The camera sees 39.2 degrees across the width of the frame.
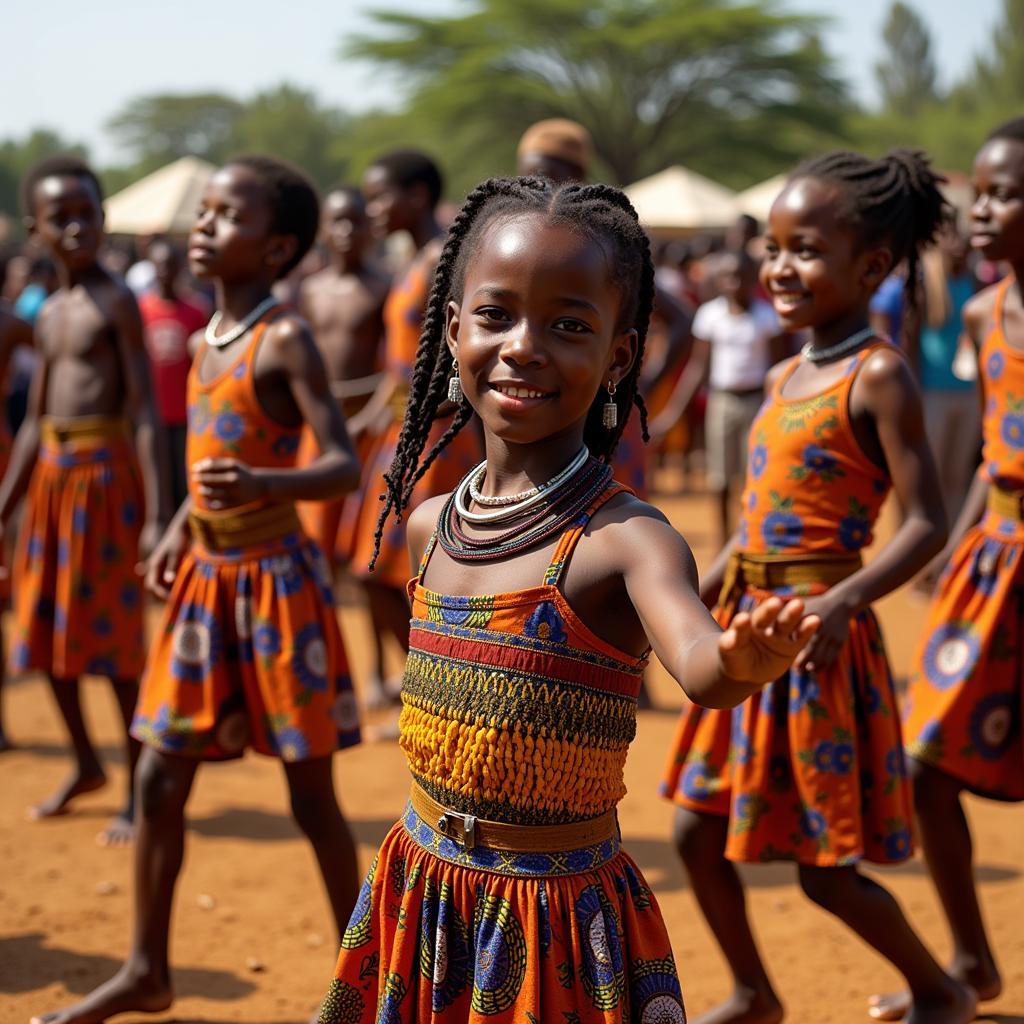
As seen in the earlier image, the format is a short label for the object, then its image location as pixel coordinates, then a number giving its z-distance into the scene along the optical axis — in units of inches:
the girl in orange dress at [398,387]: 234.7
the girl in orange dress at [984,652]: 144.0
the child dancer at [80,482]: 197.0
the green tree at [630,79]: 1724.9
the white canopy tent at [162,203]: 555.5
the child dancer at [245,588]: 136.9
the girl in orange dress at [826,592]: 126.4
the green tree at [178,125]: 3270.2
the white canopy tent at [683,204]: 786.2
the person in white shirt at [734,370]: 382.0
